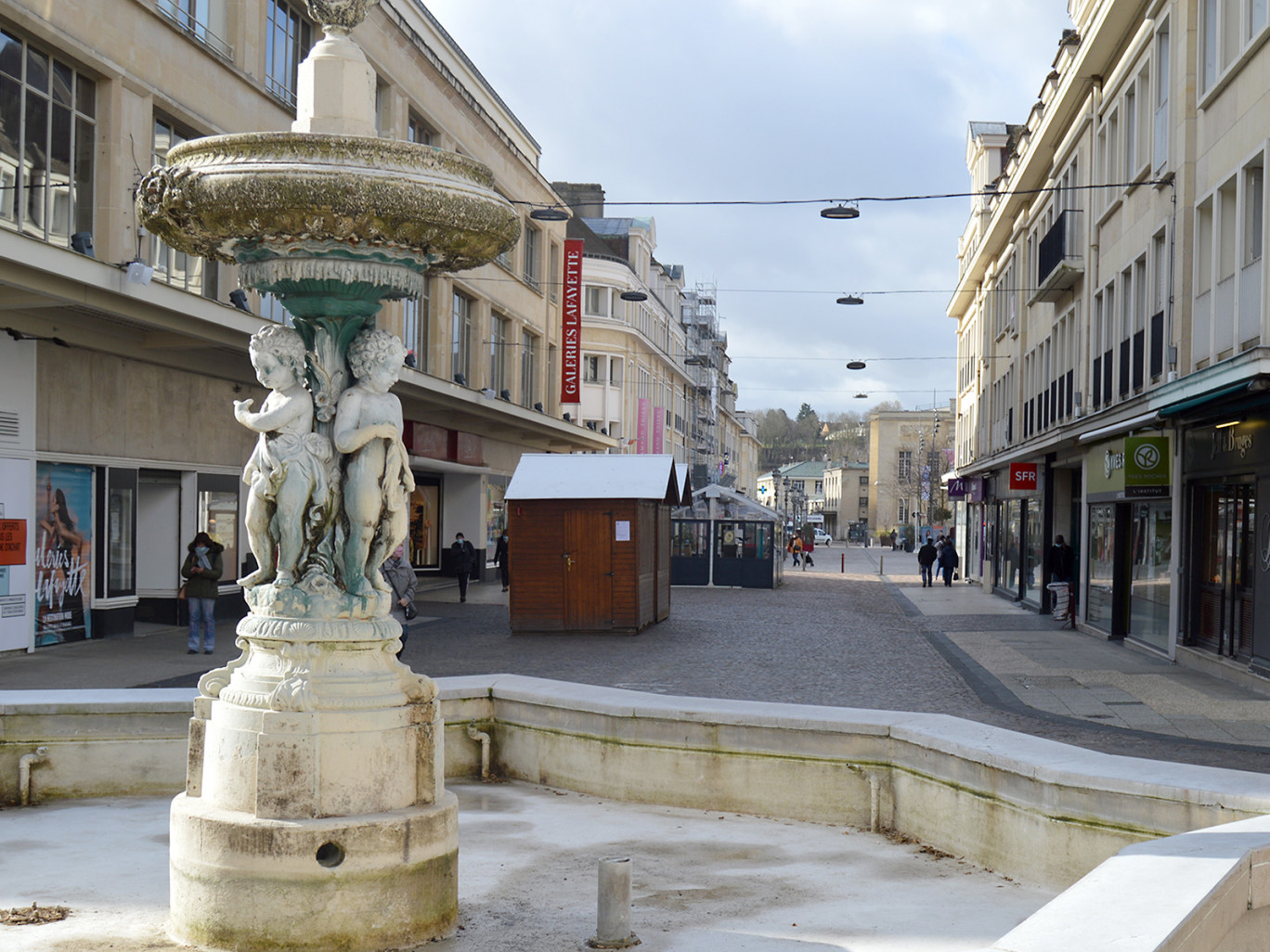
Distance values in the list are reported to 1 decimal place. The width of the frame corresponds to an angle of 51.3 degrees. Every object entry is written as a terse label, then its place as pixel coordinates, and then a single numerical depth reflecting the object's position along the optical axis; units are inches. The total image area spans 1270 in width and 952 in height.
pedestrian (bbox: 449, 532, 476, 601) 1125.1
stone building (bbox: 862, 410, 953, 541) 4655.5
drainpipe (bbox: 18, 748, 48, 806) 289.1
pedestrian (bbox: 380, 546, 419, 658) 740.6
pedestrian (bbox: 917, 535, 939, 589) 1584.6
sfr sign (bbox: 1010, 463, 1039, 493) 1206.9
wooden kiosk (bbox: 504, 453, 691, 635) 832.3
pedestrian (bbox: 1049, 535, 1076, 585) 1024.9
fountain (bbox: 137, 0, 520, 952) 200.4
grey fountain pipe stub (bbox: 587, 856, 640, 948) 196.5
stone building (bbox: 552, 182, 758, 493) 2210.9
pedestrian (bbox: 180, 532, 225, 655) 662.5
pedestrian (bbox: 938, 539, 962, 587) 1622.8
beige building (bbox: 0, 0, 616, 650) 628.4
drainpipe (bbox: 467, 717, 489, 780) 326.0
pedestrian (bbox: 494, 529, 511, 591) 1226.7
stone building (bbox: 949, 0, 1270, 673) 614.2
